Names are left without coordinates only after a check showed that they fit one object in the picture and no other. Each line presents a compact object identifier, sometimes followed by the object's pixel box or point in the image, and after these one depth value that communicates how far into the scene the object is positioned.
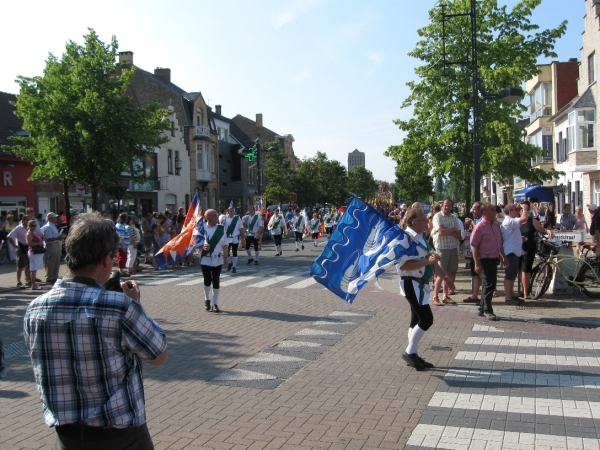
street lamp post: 14.21
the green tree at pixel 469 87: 20.86
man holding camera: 2.70
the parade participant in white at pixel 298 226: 27.25
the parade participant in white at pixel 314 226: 31.48
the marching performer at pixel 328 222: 39.72
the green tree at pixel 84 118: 25.16
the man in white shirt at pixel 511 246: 11.20
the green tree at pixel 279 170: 57.88
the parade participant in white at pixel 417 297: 7.00
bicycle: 11.89
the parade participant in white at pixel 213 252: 11.33
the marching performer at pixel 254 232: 20.73
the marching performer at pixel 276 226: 23.01
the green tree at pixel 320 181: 63.31
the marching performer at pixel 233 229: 17.97
